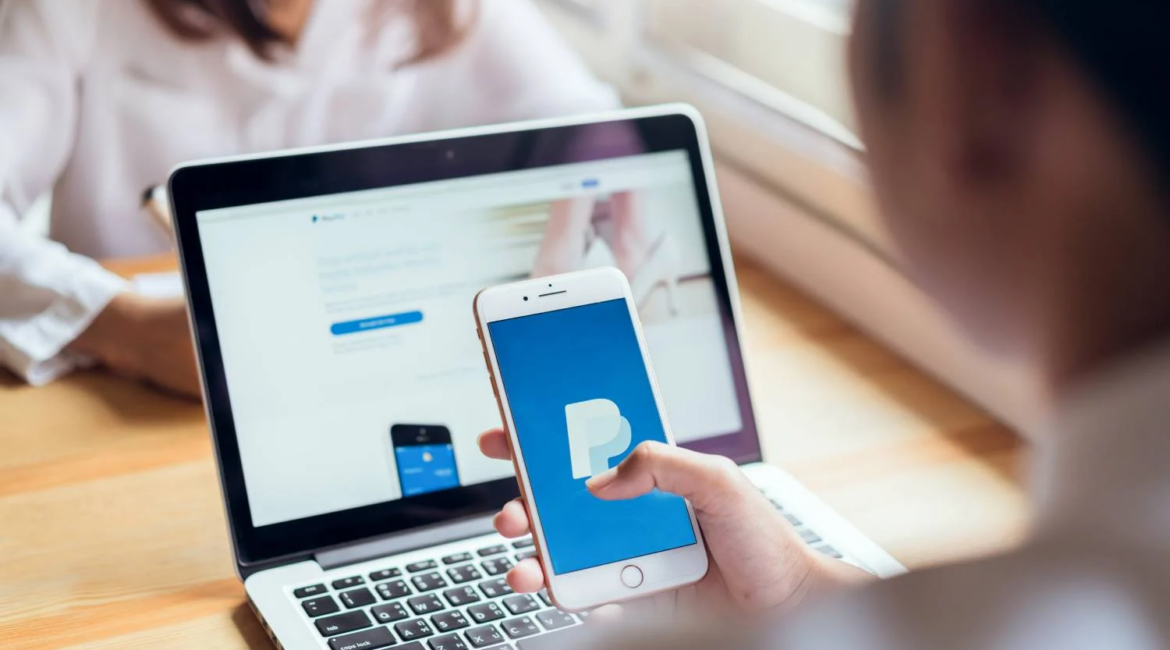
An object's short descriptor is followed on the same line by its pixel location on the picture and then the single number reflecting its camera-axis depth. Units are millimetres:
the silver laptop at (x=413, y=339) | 1244
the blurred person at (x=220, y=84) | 1713
